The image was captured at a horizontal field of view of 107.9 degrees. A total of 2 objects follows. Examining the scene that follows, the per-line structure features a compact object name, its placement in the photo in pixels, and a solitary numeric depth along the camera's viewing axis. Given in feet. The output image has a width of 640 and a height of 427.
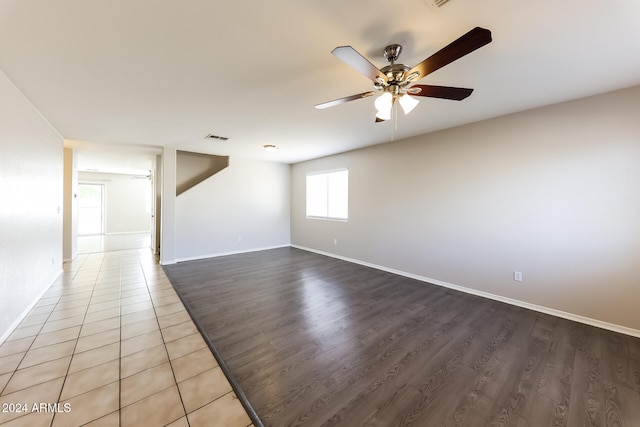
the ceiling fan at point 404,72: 4.17
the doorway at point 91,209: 28.71
